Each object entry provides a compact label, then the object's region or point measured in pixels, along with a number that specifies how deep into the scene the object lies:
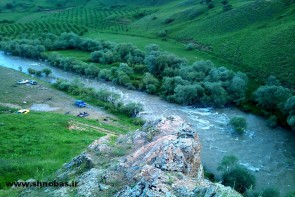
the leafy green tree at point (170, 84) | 75.12
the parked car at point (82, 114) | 62.11
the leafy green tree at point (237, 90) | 70.19
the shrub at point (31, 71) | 90.34
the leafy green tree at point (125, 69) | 86.91
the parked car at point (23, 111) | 59.76
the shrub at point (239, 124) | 57.72
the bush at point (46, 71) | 88.56
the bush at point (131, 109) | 64.62
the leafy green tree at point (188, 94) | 69.69
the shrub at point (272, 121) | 60.31
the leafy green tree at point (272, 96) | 63.53
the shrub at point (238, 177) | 40.12
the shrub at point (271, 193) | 36.75
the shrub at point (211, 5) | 121.75
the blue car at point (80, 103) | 67.97
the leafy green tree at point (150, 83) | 77.19
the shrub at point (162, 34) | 117.00
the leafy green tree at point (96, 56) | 100.38
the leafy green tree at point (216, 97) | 68.56
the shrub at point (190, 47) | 101.19
